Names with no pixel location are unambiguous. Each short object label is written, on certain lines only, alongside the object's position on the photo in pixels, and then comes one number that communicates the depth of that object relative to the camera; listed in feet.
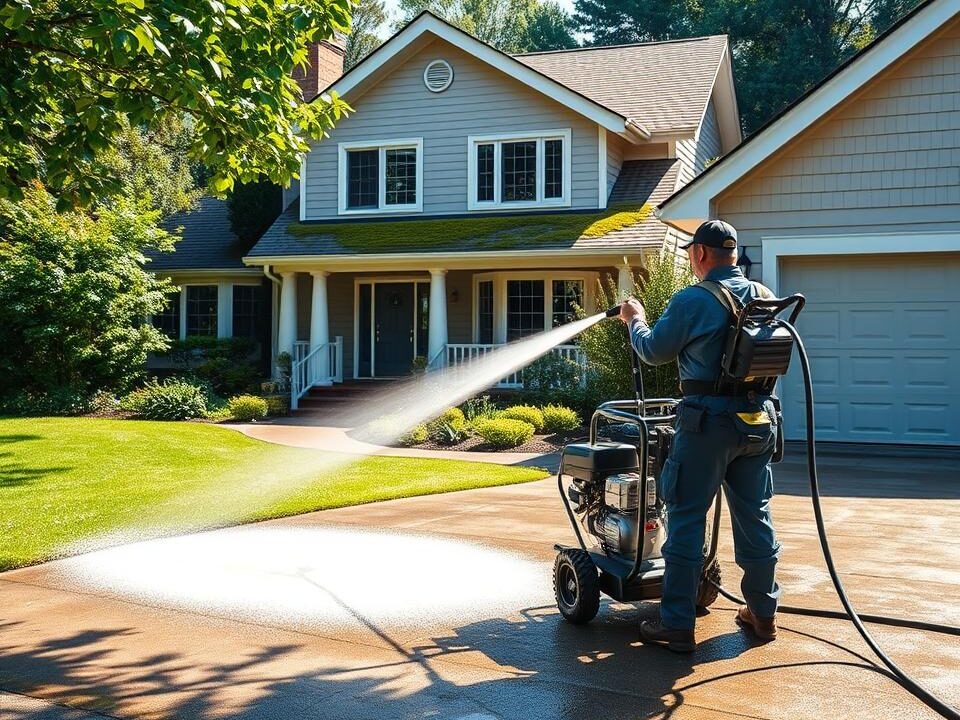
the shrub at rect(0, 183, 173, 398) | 64.28
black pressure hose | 13.25
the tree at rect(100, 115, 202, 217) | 86.02
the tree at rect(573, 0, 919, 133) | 121.70
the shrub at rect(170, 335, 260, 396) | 74.90
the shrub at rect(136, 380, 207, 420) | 62.75
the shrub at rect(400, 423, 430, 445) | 51.65
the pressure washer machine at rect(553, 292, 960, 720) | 15.40
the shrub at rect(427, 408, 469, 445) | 51.42
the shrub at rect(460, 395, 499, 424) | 54.65
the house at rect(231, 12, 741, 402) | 65.87
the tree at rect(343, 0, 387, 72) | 156.56
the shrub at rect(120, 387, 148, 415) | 63.76
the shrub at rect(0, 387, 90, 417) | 61.72
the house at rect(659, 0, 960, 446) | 42.24
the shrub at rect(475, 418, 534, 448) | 48.88
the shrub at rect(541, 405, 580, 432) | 52.47
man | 15.71
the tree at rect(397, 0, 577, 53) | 154.10
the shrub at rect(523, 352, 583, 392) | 60.23
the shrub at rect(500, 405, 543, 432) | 52.80
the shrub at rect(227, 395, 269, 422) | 63.21
